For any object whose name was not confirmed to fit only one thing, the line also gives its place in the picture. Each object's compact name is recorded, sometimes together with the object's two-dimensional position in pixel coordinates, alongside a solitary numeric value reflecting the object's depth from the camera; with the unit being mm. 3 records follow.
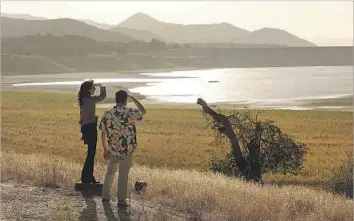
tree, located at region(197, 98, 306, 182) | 16359
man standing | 7684
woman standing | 8766
